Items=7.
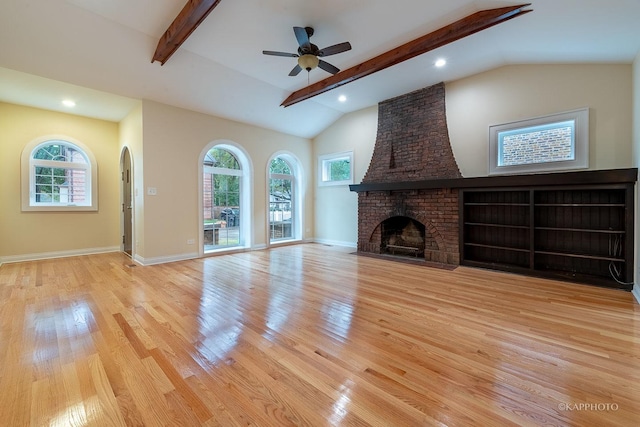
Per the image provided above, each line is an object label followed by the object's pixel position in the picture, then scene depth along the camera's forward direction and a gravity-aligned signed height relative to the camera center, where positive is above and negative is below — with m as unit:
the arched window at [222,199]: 5.70 +0.25
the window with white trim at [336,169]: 6.62 +1.10
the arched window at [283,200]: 6.90 +0.29
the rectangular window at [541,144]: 3.76 +1.01
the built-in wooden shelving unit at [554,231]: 3.47 -0.32
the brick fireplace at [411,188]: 4.82 +0.45
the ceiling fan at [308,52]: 3.11 +1.96
